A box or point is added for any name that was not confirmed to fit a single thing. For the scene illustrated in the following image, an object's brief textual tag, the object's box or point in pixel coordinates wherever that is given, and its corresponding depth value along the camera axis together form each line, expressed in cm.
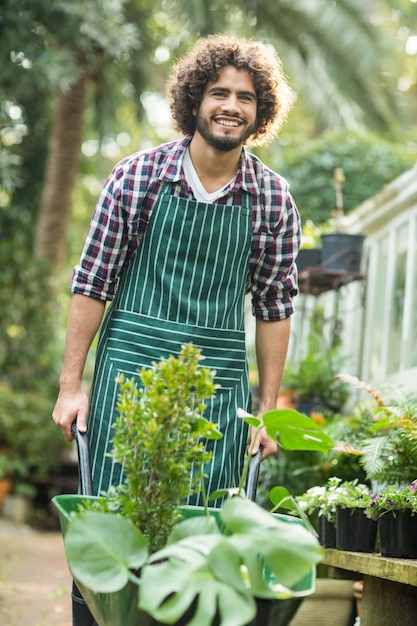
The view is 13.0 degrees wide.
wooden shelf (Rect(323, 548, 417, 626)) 607
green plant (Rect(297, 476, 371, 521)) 673
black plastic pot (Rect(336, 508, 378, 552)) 668
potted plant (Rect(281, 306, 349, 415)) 1167
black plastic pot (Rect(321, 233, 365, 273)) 1184
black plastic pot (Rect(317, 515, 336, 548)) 714
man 480
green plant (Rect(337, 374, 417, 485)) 706
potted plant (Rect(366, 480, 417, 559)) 611
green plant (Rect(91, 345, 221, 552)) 323
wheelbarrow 296
